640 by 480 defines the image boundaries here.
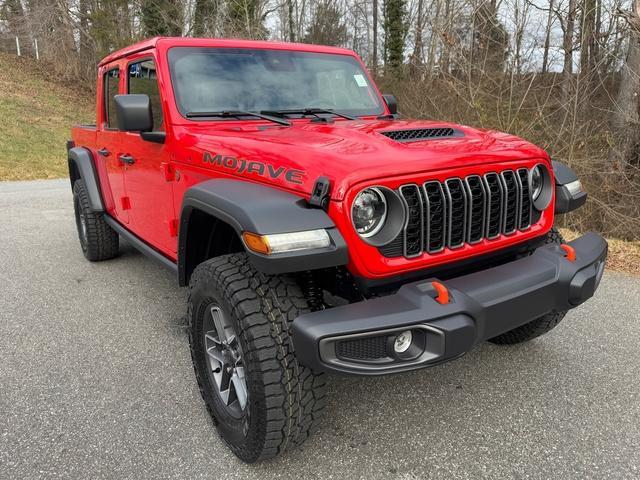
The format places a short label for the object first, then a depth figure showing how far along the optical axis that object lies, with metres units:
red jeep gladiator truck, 1.86
